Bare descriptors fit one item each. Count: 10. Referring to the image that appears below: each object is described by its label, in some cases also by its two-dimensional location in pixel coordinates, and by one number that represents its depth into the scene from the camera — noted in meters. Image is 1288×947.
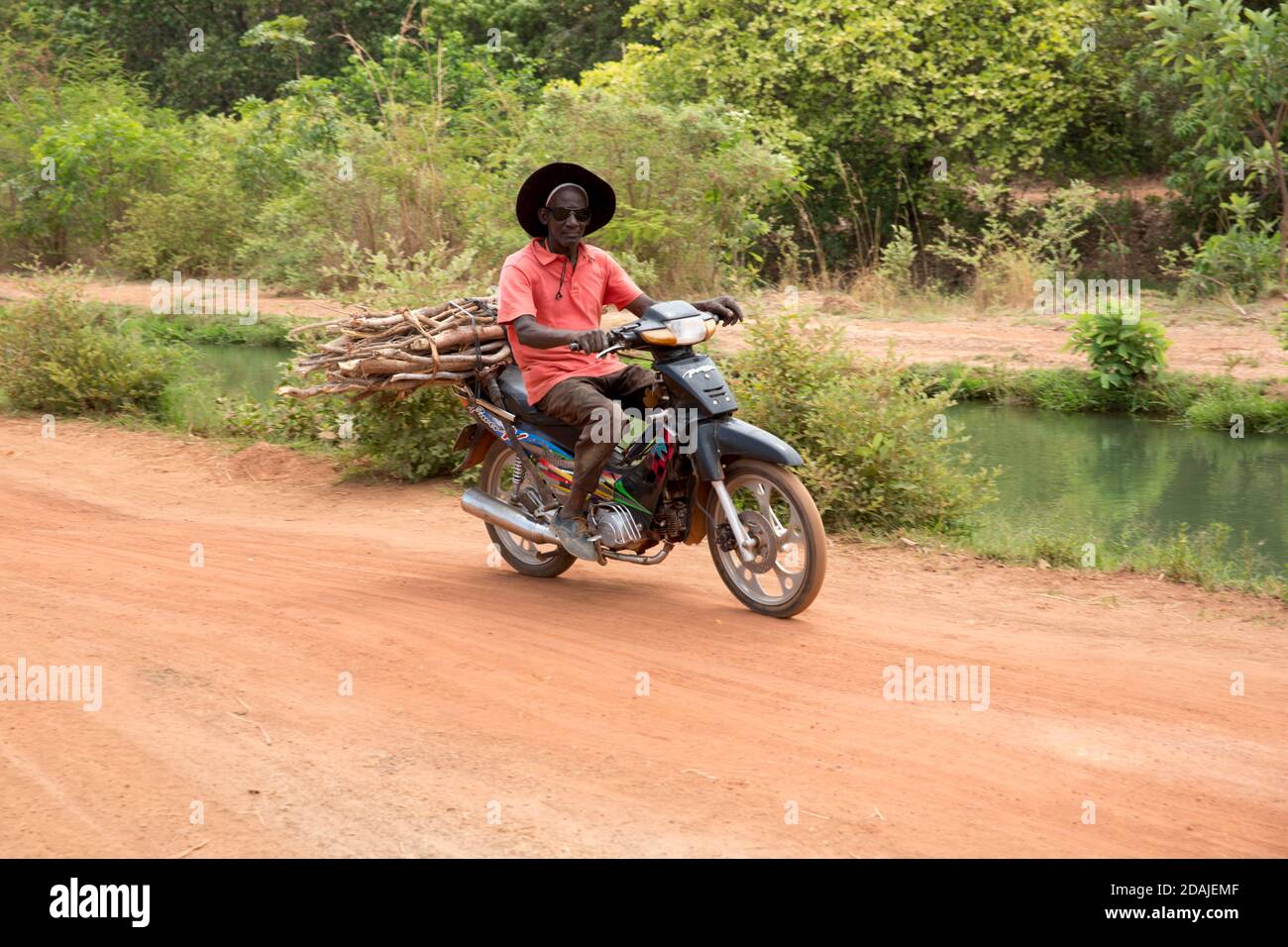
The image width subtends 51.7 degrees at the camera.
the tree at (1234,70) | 17.33
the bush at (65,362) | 12.36
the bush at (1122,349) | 13.92
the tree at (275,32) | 26.41
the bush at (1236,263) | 17.39
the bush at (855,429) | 8.61
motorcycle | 5.97
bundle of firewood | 8.09
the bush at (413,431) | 9.73
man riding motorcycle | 6.23
